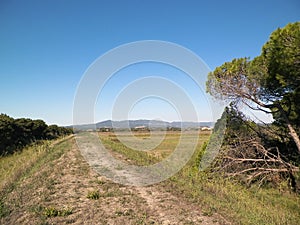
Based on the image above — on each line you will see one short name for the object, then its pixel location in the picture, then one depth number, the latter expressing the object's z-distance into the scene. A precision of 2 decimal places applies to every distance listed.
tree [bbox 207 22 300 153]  6.89
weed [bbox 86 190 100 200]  5.86
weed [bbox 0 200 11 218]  4.86
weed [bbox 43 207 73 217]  4.71
